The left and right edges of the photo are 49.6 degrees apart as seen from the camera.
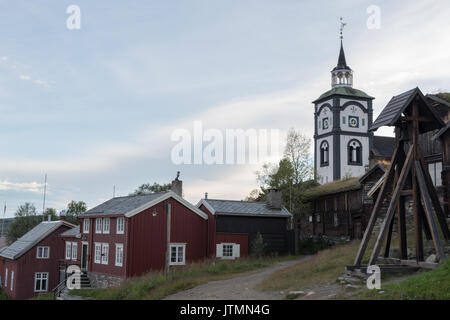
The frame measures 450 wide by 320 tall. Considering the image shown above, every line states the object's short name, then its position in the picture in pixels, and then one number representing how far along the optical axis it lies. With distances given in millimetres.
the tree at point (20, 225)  73500
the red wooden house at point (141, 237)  33375
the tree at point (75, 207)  81062
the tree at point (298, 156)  47250
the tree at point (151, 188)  74375
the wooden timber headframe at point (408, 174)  18266
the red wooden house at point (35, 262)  44719
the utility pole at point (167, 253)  27856
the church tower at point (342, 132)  70062
